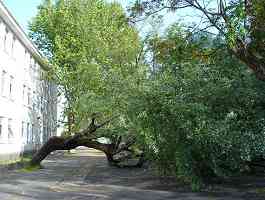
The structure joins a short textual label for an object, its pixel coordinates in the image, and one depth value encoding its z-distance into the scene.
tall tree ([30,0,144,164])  21.84
